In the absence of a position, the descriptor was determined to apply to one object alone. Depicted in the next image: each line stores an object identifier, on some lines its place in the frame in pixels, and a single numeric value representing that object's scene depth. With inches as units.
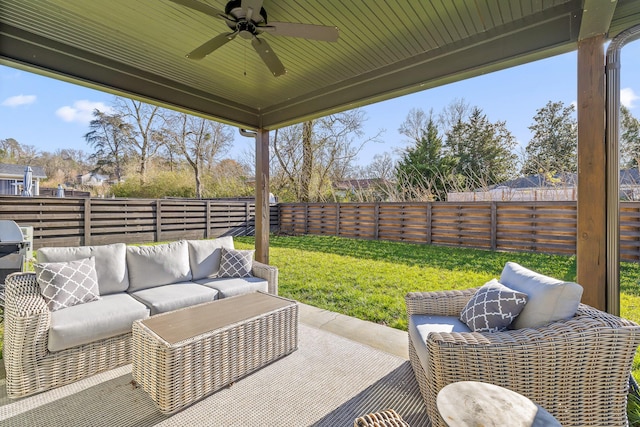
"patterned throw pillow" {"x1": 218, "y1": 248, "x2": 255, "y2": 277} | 132.2
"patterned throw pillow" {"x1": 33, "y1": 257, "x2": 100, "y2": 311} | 85.7
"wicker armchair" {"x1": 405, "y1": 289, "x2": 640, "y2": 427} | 54.6
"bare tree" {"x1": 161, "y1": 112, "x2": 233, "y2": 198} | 512.7
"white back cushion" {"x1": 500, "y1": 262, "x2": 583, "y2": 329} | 60.7
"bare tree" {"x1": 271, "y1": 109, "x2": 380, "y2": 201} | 449.7
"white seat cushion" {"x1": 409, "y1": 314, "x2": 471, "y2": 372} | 69.8
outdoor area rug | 67.2
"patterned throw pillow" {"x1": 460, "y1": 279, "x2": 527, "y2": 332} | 67.0
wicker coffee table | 68.5
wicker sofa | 73.7
